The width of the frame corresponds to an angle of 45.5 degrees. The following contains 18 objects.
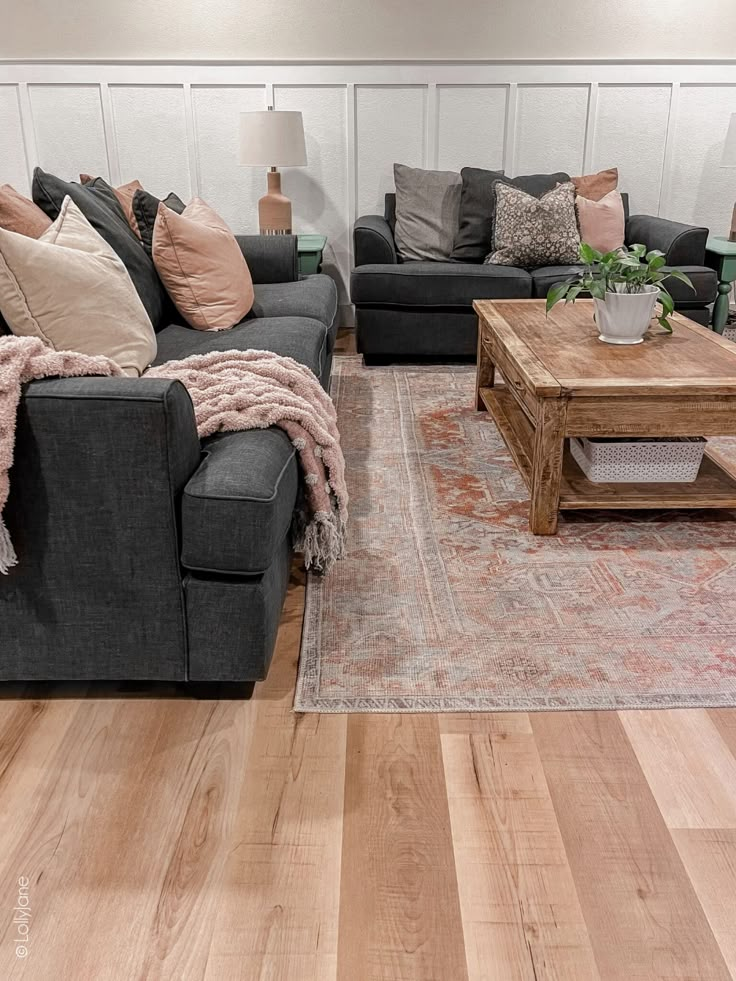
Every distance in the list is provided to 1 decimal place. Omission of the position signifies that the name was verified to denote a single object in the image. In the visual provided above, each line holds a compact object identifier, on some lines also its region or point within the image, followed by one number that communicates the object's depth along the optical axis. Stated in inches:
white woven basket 108.0
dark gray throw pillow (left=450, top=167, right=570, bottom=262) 187.8
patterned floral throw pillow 179.5
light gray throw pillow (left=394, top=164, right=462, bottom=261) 187.8
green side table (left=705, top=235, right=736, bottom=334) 178.1
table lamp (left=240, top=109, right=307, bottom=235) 180.5
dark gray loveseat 170.7
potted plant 111.5
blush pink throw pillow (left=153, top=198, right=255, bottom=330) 123.0
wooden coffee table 100.4
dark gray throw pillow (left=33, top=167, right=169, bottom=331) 106.0
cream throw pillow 81.4
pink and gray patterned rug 75.8
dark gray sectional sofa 65.3
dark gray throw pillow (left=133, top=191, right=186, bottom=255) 130.6
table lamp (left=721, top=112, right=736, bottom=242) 192.2
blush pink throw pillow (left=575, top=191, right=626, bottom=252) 184.9
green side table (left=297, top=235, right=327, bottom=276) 183.8
